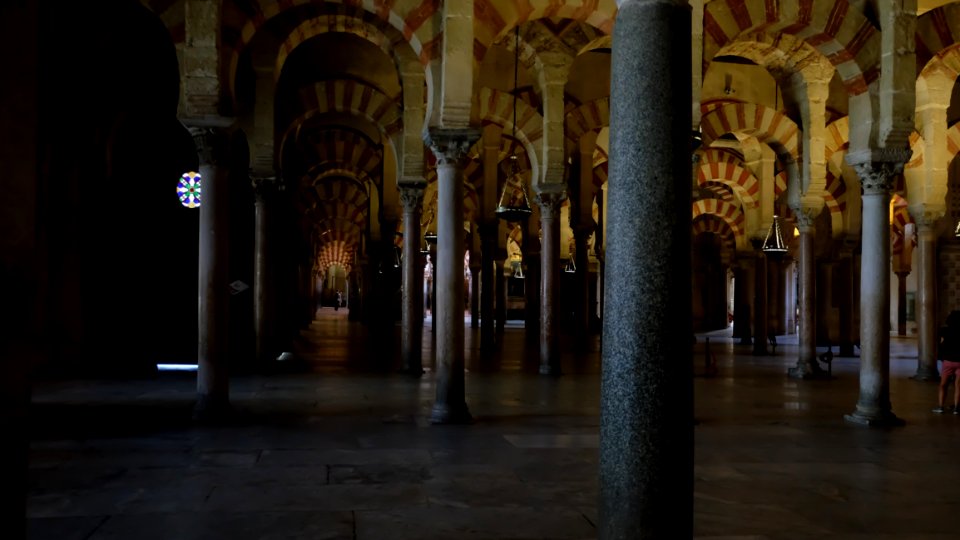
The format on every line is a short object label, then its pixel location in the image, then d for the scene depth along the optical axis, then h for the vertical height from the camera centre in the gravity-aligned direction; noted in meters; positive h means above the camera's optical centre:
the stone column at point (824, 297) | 16.25 -0.16
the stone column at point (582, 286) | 12.05 +0.03
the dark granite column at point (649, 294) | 2.10 -0.02
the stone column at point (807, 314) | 9.75 -0.30
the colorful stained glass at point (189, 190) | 11.77 +1.39
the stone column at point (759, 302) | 13.65 -0.22
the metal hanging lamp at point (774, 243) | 11.66 +0.66
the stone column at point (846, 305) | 13.81 -0.27
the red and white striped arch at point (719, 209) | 19.31 +1.87
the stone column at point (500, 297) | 17.89 -0.21
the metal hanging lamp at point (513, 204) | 9.14 +0.94
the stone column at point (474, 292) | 18.80 -0.10
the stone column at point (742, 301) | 16.88 -0.26
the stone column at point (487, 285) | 13.26 +0.05
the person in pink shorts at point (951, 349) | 6.38 -0.47
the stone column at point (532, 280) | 15.52 +0.15
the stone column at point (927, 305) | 9.66 -0.18
